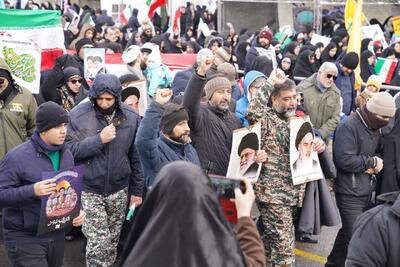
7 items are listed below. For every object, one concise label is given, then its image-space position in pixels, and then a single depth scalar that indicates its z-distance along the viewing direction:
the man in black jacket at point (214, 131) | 5.94
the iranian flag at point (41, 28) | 8.66
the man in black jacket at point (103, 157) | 5.50
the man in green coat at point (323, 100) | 8.59
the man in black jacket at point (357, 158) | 5.94
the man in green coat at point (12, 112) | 6.27
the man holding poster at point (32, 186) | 4.57
